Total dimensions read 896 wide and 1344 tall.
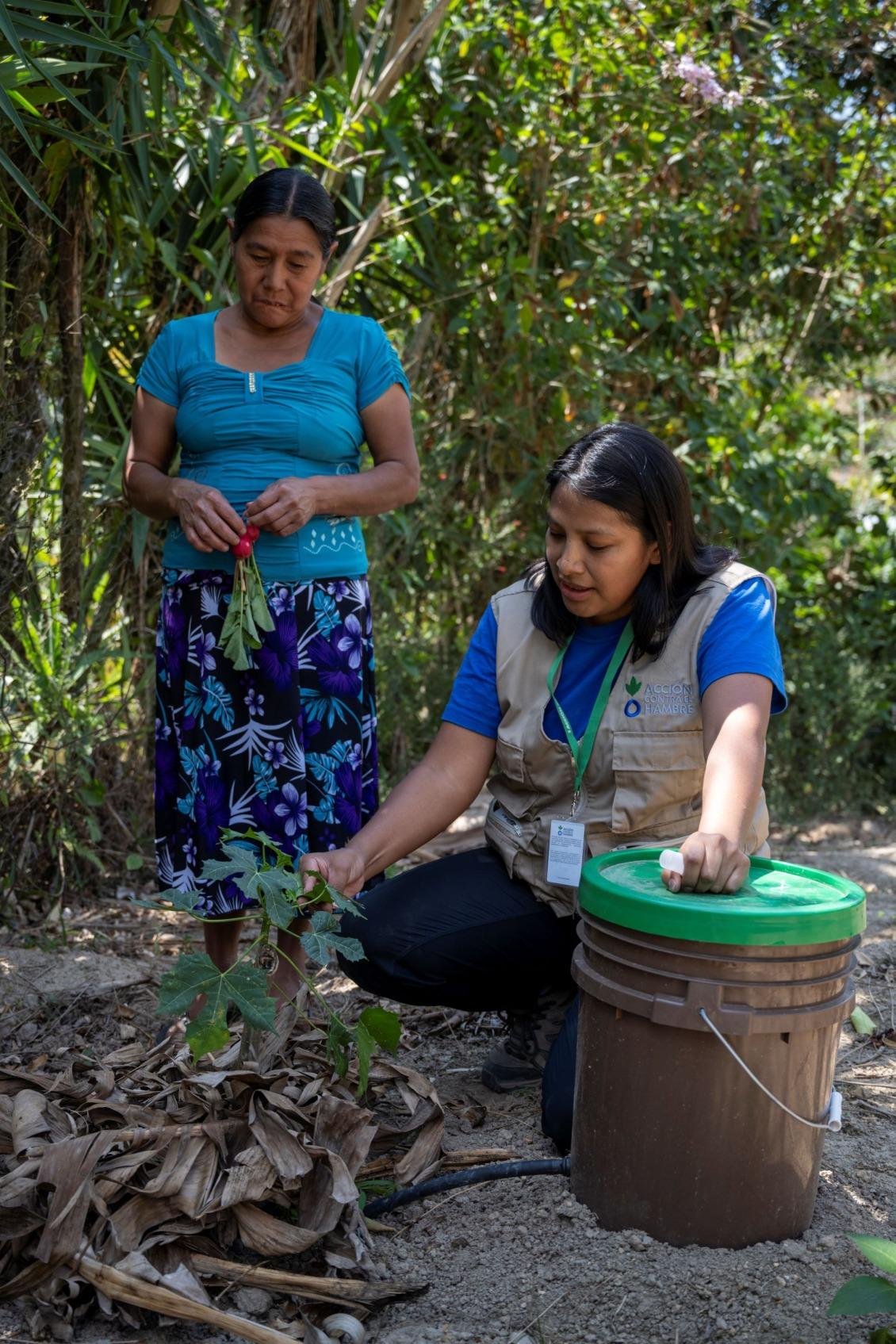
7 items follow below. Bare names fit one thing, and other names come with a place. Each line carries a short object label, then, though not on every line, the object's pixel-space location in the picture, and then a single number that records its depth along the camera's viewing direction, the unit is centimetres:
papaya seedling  188
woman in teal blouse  268
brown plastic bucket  179
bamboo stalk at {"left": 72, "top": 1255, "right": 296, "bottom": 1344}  171
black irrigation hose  207
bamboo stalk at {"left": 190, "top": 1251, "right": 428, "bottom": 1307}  181
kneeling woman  220
